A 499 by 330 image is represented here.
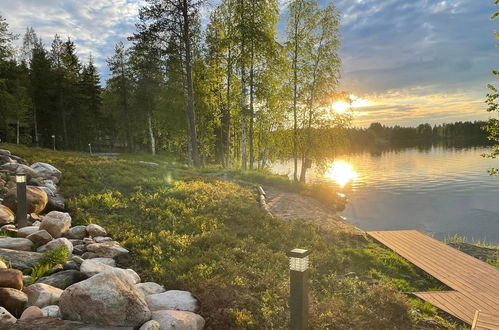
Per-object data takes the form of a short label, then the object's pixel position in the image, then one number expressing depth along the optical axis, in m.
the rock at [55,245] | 6.34
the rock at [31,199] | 8.38
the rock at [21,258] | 5.59
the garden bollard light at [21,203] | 7.56
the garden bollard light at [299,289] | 4.05
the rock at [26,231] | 6.99
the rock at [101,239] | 7.60
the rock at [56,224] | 7.37
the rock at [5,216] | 7.47
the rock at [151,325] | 4.22
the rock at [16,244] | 6.21
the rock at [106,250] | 6.89
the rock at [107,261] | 6.48
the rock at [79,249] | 6.80
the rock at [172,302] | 5.01
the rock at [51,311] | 4.36
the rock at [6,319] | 3.85
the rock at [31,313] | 4.14
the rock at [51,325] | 3.86
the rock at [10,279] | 4.59
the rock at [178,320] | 4.40
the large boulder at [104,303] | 4.27
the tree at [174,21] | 21.88
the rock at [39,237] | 6.65
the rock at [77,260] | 5.91
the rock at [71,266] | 5.82
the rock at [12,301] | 4.35
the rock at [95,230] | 7.91
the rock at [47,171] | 11.40
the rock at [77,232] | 7.70
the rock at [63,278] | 5.19
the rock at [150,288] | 5.52
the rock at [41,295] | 4.61
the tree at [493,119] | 9.31
